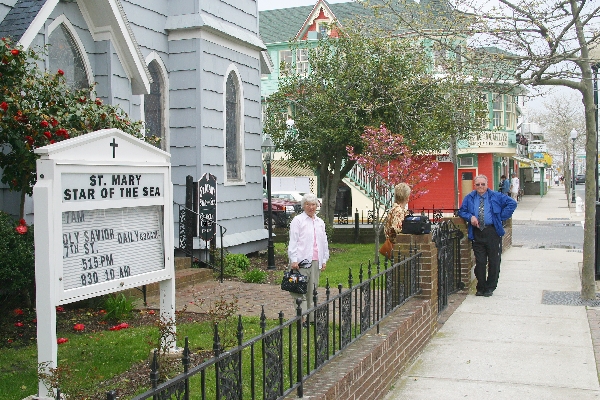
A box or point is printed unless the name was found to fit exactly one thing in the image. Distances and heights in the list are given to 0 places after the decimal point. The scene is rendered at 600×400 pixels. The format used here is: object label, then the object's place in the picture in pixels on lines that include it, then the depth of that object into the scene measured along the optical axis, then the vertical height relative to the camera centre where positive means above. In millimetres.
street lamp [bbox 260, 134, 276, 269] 14391 -514
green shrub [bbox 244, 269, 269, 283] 12133 -1572
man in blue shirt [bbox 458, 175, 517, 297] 10945 -699
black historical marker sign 12680 -416
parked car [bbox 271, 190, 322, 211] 34750 -571
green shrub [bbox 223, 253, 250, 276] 12766 -1463
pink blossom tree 16375 +537
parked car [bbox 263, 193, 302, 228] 25819 -1070
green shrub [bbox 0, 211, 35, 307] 7191 -724
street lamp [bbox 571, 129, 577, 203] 38188 +2418
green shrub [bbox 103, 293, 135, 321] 8469 -1460
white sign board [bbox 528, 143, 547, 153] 61109 +2836
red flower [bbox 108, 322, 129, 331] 7928 -1571
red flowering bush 7309 +766
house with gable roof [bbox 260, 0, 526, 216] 41719 +3888
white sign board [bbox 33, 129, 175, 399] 4891 -283
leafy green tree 18172 +2026
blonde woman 9547 -427
